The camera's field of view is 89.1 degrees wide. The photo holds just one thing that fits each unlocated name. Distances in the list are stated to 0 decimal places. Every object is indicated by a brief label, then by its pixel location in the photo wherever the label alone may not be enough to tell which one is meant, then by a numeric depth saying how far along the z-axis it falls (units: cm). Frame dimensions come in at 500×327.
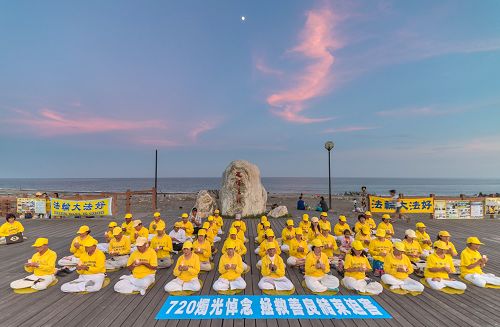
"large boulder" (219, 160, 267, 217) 2002
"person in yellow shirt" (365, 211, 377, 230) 1180
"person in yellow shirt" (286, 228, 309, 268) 927
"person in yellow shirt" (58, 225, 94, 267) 841
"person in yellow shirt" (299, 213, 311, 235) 1205
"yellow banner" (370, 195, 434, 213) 1883
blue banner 609
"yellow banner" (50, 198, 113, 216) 1853
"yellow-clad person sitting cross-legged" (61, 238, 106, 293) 736
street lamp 2245
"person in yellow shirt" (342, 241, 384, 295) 731
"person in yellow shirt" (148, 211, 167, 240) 1131
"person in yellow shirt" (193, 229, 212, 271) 895
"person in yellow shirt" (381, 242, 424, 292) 745
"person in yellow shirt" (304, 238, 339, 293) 744
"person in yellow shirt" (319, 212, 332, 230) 1164
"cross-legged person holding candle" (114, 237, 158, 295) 732
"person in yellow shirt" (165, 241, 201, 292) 725
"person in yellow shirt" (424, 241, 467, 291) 766
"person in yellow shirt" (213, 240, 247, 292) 735
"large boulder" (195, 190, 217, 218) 2067
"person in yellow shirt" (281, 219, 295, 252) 1085
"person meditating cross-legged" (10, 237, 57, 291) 748
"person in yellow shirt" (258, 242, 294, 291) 733
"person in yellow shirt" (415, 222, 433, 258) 1025
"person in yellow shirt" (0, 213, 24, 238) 1188
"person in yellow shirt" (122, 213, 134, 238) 1172
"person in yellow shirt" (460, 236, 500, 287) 788
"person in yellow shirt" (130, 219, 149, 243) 1095
